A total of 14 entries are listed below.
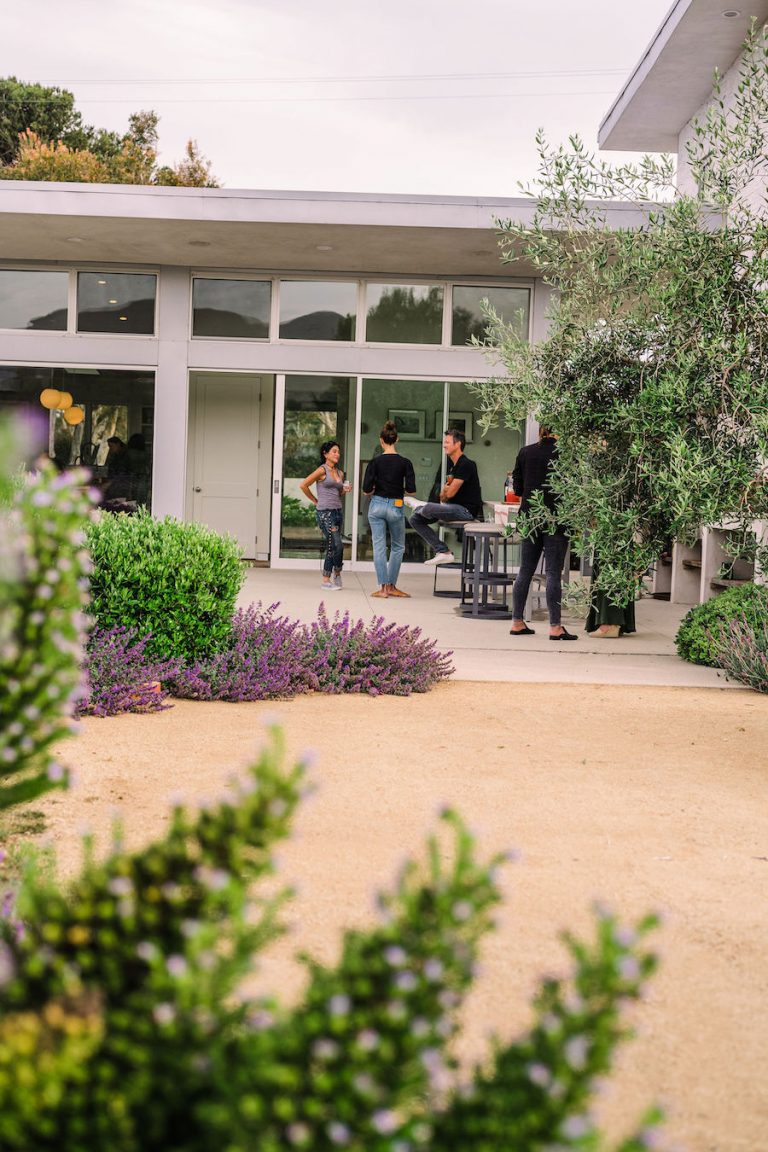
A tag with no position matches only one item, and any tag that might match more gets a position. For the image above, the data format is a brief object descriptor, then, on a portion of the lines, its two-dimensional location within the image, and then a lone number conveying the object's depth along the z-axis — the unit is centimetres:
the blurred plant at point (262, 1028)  124
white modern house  1709
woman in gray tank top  1380
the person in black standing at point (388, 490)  1315
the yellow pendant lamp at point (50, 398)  1750
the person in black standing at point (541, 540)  1042
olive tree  827
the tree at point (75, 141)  3541
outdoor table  1216
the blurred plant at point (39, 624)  177
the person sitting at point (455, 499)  1312
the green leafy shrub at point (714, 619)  936
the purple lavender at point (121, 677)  671
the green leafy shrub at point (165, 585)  752
